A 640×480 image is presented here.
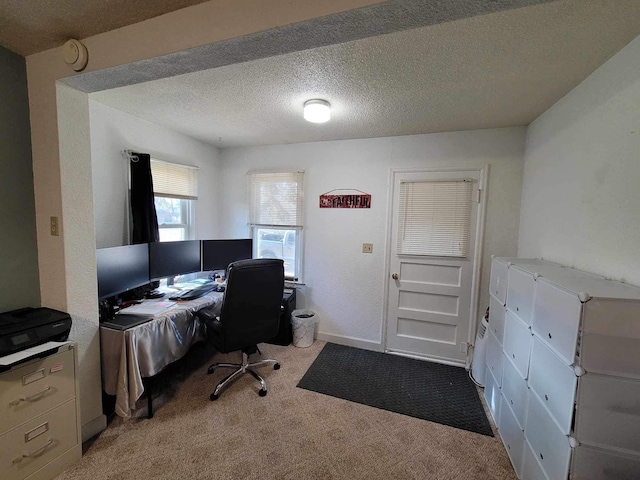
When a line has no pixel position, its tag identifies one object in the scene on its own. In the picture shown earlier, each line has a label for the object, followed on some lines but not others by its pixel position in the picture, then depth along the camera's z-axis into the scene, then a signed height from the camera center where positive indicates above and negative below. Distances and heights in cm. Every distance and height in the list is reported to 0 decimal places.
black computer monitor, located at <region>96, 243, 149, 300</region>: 186 -41
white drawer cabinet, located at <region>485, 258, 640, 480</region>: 100 -62
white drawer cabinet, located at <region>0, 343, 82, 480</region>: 124 -104
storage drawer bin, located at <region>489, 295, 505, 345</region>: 187 -69
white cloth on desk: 170 -95
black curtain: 236 +18
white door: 262 -40
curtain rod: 231 +56
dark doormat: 201 -145
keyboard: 231 -70
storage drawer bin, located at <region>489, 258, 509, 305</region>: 184 -39
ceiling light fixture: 194 +85
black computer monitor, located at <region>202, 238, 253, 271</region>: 289 -37
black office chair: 198 -76
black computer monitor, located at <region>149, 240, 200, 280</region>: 237 -39
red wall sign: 292 +27
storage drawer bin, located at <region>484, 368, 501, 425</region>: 186 -129
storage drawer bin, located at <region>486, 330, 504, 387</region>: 185 -98
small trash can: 296 -125
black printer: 126 -59
